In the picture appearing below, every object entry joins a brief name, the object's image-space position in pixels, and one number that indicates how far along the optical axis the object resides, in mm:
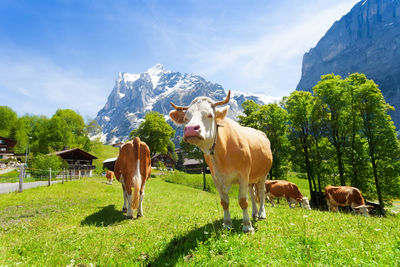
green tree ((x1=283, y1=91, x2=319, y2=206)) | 23203
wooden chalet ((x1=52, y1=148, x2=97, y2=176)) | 37950
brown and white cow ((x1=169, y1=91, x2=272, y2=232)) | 3869
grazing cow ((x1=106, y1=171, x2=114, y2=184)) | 25375
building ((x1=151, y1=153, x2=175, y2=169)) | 89762
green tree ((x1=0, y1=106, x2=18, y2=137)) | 54188
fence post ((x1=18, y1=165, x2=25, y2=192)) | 13912
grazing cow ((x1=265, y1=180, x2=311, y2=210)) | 15844
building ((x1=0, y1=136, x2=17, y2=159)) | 53688
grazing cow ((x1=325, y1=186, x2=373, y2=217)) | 12380
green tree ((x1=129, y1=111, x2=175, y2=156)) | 42438
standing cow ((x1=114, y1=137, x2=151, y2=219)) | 7266
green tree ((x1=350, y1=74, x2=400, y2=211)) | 18469
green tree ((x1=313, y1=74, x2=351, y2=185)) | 20281
